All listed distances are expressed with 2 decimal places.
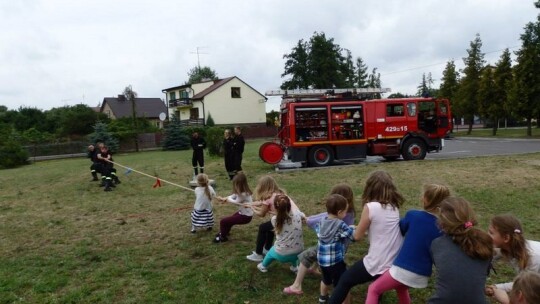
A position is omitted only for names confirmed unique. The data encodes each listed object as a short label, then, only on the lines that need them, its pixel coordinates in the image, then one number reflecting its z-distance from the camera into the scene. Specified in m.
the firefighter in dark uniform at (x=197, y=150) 14.45
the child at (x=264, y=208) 5.41
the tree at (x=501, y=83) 36.03
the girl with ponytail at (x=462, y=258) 3.10
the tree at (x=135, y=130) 41.10
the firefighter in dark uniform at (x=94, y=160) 15.14
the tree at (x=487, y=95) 37.03
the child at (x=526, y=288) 2.55
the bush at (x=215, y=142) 23.53
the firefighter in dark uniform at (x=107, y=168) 13.89
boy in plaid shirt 4.15
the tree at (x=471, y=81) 40.19
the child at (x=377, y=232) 3.83
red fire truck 16.75
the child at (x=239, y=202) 6.60
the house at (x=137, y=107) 70.56
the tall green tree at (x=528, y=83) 31.53
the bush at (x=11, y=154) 30.50
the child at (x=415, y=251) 3.50
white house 56.12
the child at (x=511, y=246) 3.19
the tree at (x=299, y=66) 66.19
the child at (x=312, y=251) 4.52
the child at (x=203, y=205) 7.49
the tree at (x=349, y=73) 67.81
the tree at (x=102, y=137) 36.34
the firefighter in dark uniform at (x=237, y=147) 13.62
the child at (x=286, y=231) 4.96
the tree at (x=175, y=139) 39.84
